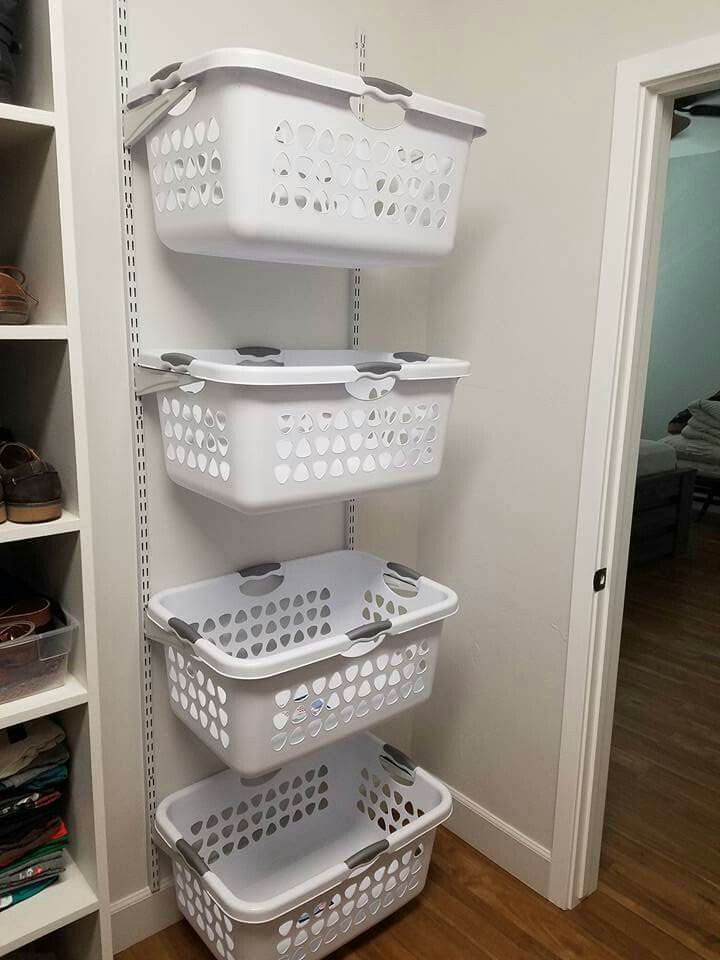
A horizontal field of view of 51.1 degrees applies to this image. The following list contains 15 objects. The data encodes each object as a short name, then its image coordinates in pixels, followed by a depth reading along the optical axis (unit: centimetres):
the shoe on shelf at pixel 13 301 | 116
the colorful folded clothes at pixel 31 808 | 134
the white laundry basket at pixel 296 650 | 140
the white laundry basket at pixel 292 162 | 118
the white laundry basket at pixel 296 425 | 128
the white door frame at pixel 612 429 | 151
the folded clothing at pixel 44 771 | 134
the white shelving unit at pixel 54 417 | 115
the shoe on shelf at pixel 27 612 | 126
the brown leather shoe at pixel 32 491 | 120
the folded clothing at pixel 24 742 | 133
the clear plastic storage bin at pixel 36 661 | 124
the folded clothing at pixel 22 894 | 133
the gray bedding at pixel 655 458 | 437
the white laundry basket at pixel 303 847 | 150
